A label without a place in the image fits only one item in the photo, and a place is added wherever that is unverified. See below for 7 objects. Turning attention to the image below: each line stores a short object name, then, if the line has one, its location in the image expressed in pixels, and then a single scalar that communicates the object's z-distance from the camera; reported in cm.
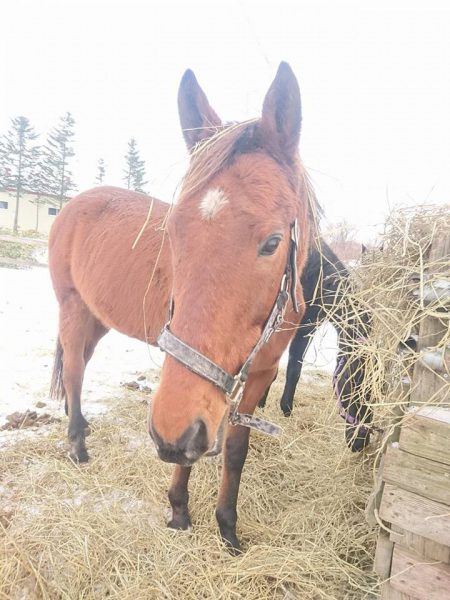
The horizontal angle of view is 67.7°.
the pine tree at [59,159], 3073
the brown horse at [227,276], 108
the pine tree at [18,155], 2956
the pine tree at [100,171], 3922
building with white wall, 3550
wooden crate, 107
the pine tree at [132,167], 3619
